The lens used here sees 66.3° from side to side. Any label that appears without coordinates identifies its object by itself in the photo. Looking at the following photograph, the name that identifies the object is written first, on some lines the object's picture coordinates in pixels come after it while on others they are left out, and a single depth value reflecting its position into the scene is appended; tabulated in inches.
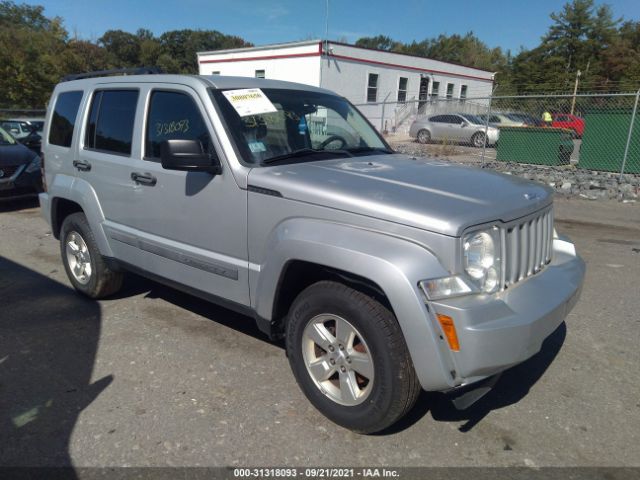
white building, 965.8
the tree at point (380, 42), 3356.3
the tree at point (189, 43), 3203.7
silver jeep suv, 91.2
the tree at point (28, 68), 1206.9
